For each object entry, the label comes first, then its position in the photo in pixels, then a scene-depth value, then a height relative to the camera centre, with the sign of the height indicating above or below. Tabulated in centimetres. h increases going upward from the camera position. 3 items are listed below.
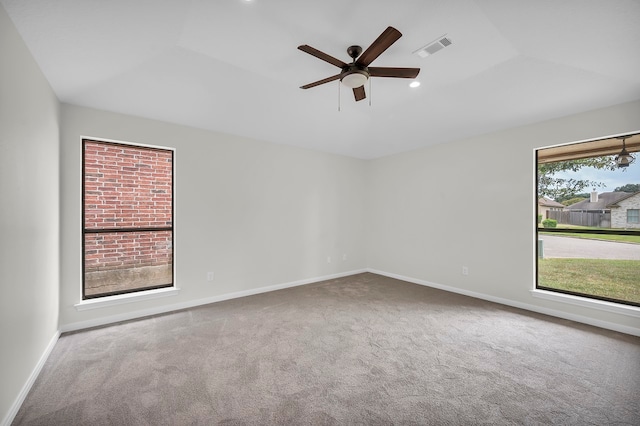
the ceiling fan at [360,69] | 200 +116
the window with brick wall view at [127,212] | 354 -1
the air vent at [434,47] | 229 +144
